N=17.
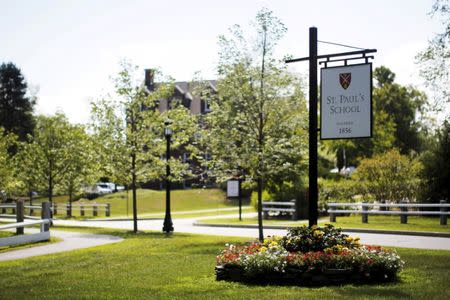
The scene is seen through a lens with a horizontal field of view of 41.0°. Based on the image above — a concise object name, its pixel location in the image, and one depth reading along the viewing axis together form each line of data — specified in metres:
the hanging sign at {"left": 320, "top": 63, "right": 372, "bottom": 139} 12.06
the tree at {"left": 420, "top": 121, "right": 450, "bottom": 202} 29.77
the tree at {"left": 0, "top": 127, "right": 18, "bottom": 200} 29.11
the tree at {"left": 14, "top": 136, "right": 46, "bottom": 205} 36.28
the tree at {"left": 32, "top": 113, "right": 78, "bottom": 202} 35.91
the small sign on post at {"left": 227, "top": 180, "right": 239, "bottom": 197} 35.59
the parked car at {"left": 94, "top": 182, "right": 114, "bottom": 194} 68.75
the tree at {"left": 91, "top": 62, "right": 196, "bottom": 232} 26.11
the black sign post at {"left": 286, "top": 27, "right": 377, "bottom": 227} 12.49
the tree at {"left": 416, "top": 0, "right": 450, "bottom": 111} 29.52
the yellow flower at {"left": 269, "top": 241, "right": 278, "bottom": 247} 11.80
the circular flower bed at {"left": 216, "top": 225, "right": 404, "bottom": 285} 10.53
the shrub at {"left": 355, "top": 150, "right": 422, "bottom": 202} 32.06
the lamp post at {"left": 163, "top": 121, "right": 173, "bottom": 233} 25.56
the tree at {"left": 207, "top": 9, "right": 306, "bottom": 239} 19.23
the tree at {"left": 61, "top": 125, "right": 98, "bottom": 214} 36.78
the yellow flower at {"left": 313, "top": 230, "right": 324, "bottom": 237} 11.79
